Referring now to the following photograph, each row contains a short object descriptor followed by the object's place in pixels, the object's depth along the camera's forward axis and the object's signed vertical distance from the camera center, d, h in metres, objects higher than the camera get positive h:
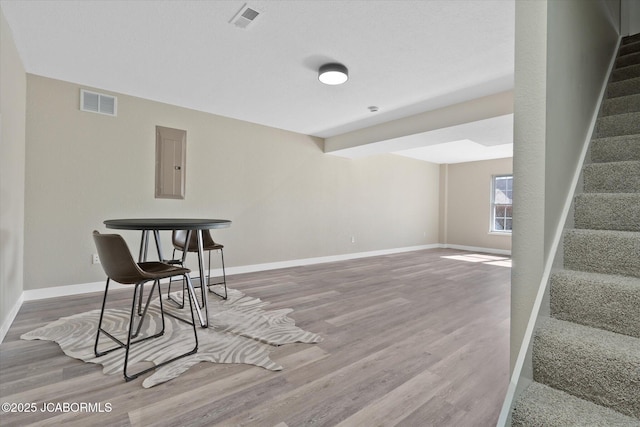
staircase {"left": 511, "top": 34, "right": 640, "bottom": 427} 0.97 -0.39
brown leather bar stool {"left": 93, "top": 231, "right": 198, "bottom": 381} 1.84 -0.37
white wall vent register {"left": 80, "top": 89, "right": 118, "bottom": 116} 3.60 +1.31
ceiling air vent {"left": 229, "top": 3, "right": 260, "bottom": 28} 2.20 +1.47
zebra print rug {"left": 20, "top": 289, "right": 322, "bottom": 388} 2.01 -0.99
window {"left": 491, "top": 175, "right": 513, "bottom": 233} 7.68 +0.25
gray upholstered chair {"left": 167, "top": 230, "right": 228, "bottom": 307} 3.35 -0.35
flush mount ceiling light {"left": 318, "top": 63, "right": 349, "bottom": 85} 2.98 +1.39
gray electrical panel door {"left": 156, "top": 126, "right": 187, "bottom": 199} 4.11 +0.67
